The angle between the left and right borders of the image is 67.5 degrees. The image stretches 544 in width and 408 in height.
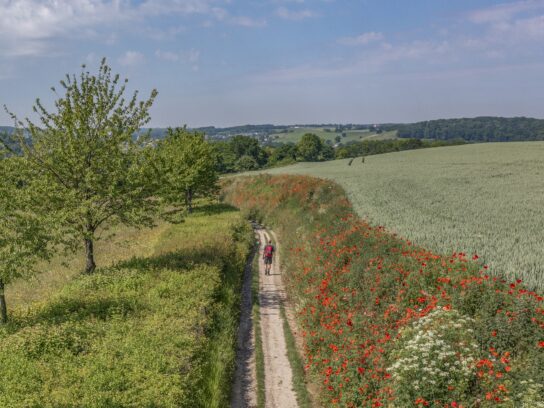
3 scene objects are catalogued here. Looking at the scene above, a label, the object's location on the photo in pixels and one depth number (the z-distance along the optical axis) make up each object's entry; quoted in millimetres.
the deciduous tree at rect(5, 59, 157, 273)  20453
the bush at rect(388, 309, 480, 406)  9953
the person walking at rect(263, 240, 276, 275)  27812
